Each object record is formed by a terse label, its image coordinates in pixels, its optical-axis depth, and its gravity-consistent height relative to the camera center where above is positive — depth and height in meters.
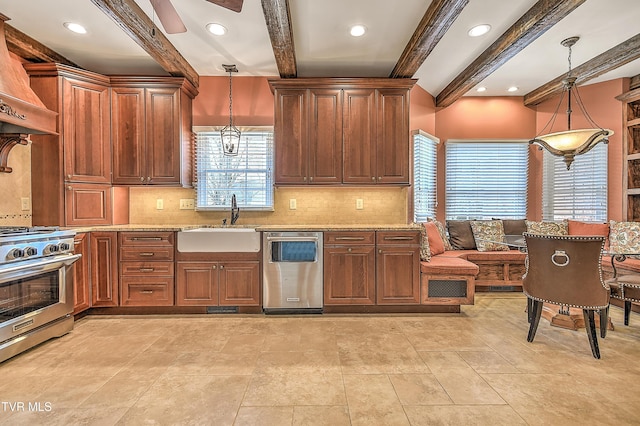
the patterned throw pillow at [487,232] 4.23 -0.32
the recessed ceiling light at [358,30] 2.80 +1.60
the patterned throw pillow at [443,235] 4.27 -0.35
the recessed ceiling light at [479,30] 2.83 +1.62
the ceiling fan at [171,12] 1.70 +1.12
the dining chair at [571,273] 2.29 -0.48
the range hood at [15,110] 2.45 +0.81
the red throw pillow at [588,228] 3.91 -0.25
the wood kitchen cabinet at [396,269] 3.24 -0.61
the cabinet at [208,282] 3.19 -0.73
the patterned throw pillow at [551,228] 4.24 -0.26
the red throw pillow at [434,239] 3.82 -0.37
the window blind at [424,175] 4.24 +0.47
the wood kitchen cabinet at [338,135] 3.50 +0.81
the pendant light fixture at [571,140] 2.96 +0.66
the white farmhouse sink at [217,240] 3.17 -0.31
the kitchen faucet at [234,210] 3.59 -0.01
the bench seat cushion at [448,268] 3.20 -0.60
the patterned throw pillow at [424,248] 3.28 -0.40
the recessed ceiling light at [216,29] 2.77 +1.60
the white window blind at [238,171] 3.78 +0.46
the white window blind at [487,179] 4.61 +0.43
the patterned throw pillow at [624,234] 3.61 -0.30
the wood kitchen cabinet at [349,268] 3.23 -0.60
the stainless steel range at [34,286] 2.25 -0.59
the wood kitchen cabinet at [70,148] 3.07 +0.62
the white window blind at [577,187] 4.20 +0.29
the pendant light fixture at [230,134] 3.60 +0.88
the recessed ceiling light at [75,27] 2.71 +1.58
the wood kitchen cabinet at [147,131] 3.41 +0.85
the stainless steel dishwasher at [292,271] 3.20 -0.62
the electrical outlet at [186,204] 3.78 +0.06
